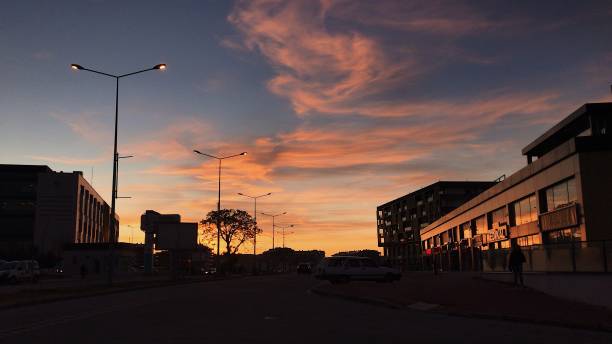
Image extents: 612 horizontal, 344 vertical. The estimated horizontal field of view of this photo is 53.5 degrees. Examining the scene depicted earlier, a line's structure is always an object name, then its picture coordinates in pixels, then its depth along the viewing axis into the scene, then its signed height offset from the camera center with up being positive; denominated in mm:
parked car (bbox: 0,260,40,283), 49066 +236
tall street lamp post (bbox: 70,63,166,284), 37938 +7045
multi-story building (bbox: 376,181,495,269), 139000 +13800
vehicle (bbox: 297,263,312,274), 88000 +255
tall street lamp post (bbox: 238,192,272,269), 101500 +4889
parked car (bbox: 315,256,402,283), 41062 -104
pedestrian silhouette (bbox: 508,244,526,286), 26334 +287
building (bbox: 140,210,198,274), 75562 +4407
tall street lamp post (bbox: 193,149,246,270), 65012 +12664
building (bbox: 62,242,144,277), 87688 +2155
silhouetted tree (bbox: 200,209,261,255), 99938 +7449
